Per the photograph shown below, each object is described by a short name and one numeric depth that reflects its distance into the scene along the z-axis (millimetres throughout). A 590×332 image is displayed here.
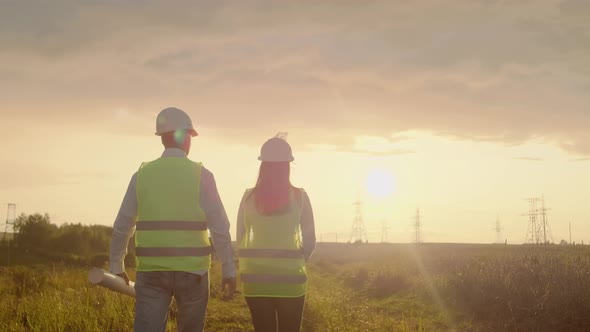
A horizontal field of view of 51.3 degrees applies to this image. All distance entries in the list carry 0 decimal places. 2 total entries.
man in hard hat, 5773
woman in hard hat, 6043
